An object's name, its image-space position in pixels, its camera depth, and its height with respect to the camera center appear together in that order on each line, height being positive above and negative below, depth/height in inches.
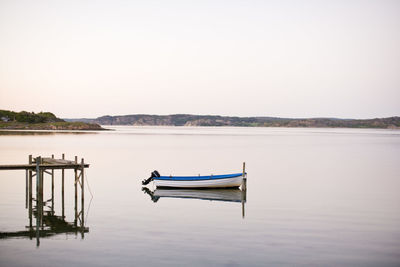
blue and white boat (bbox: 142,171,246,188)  1424.7 -200.2
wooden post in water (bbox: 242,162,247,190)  1370.6 -198.7
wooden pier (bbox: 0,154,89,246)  849.5 -214.6
